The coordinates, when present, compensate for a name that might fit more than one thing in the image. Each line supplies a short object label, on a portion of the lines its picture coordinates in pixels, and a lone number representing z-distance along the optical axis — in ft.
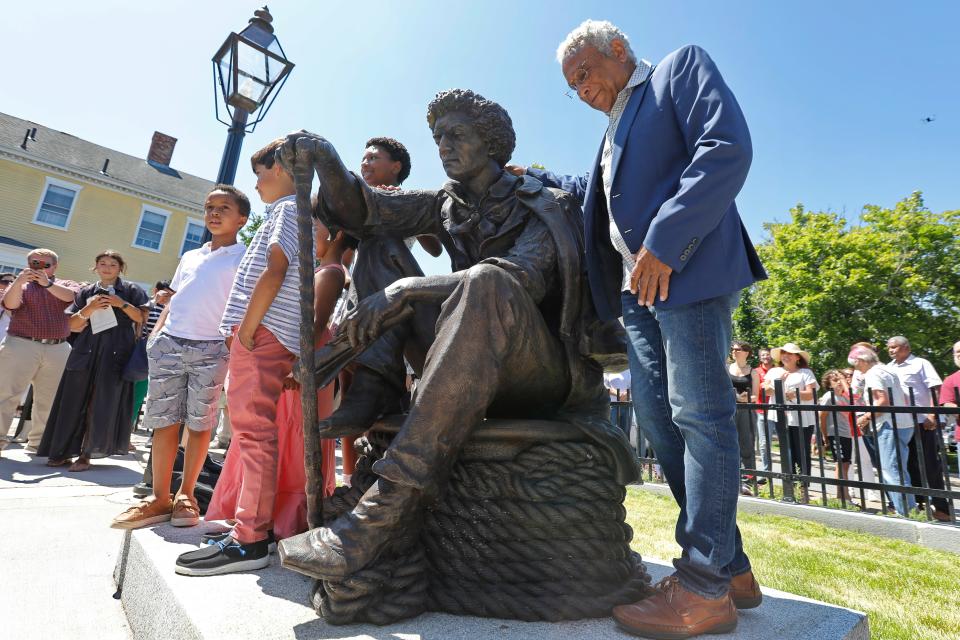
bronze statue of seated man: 4.85
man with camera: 18.62
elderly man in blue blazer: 5.05
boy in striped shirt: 7.18
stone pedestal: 4.43
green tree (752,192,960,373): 80.43
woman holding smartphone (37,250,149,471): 17.89
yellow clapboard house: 65.72
